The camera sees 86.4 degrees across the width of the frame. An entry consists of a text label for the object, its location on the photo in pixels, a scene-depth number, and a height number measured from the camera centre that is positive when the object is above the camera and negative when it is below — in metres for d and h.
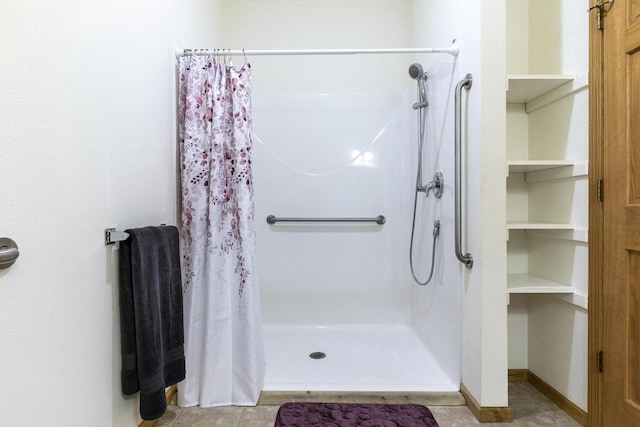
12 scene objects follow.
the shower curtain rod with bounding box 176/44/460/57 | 1.68 +0.79
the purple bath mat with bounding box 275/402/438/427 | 1.48 -0.94
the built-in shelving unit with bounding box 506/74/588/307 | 1.60 +0.12
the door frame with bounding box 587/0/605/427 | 1.42 -0.07
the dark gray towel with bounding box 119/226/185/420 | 1.20 -0.39
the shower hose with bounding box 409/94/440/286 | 2.07 -0.04
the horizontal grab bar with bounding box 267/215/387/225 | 2.60 -0.09
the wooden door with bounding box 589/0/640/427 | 1.26 -0.07
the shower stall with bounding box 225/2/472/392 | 2.62 +0.21
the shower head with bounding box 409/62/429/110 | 2.16 +0.83
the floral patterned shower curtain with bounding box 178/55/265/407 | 1.62 -0.15
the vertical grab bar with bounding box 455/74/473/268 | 1.62 +0.17
